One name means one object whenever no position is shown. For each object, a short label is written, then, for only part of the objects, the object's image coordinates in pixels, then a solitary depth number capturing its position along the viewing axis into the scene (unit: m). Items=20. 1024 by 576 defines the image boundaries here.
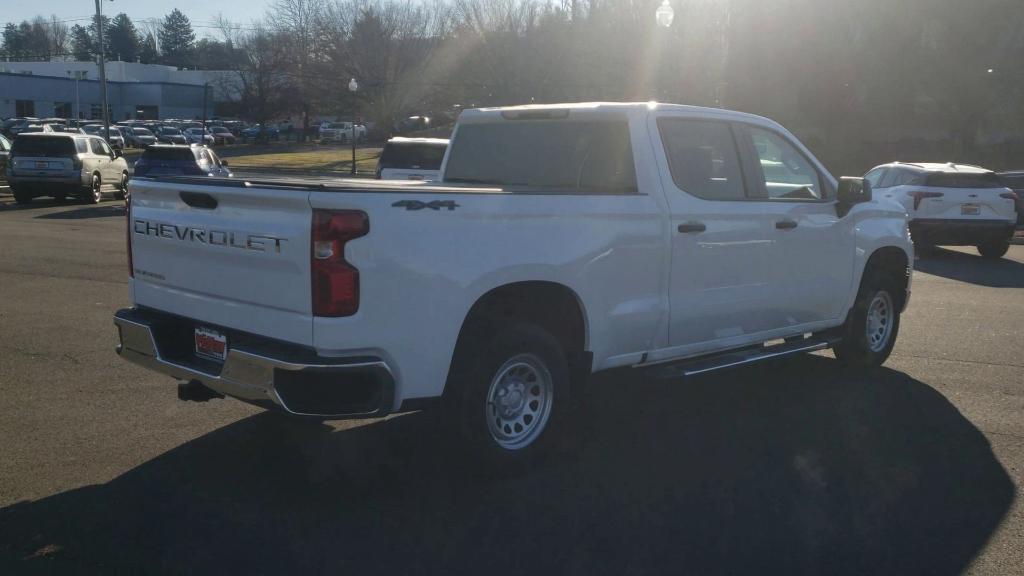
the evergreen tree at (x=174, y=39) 152.00
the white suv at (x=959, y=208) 17.94
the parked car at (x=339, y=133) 78.20
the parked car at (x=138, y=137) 65.25
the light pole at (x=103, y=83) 42.71
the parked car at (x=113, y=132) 47.92
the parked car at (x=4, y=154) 30.12
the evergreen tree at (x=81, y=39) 149.12
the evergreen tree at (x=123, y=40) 147.25
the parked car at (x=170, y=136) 63.00
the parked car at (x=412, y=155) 18.66
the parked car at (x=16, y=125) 57.26
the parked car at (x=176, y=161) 23.67
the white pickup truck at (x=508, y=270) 4.80
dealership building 91.31
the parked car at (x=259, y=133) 78.42
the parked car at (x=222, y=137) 72.81
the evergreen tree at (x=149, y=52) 146.59
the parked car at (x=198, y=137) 64.36
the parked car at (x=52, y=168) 25.53
